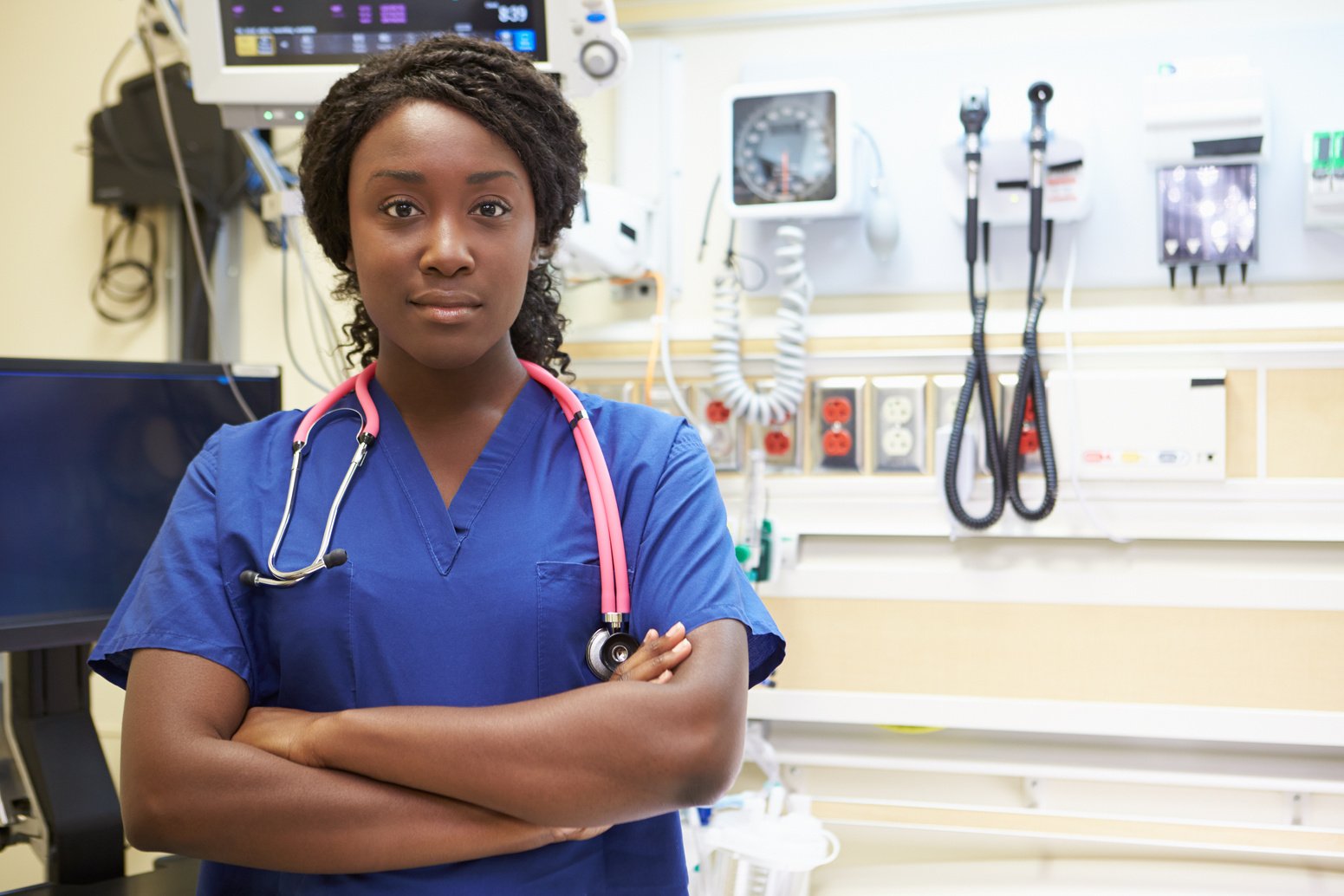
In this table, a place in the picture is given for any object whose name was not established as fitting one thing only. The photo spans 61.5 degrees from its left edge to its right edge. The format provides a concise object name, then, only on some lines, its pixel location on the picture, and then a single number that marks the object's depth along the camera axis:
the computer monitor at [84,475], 1.43
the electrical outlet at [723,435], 1.97
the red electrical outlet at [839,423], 1.92
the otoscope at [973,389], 1.79
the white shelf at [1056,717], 1.74
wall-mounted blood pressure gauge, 1.85
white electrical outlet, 1.89
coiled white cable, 1.89
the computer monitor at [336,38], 1.50
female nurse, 0.86
